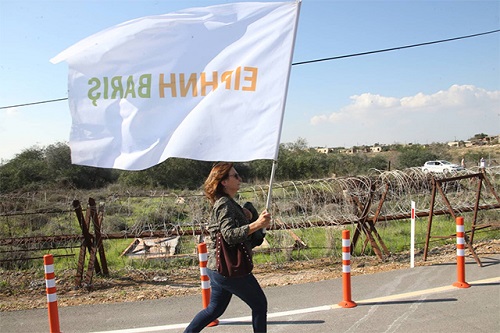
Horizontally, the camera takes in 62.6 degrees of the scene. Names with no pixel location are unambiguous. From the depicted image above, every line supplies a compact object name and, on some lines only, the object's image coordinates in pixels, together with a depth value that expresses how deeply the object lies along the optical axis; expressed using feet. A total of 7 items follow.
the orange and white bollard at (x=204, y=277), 18.45
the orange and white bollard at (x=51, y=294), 17.01
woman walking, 12.98
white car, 137.39
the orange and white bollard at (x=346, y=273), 19.35
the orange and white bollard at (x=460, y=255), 21.45
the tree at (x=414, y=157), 160.03
